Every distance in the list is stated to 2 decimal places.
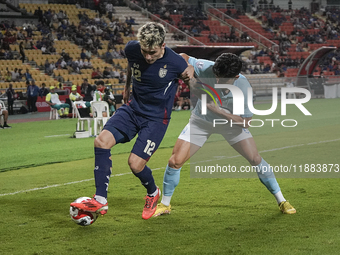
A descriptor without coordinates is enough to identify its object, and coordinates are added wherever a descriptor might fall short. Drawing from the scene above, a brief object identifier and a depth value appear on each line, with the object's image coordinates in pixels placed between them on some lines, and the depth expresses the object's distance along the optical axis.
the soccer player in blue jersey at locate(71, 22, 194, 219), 5.11
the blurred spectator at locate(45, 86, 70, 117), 22.81
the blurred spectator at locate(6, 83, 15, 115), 24.50
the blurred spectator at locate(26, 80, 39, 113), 25.31
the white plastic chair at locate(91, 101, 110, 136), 15.59
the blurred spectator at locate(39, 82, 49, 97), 26.59
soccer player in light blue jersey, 5.61
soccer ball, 5.02
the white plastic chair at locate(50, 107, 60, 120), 23.39
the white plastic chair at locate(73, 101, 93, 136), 15.99
